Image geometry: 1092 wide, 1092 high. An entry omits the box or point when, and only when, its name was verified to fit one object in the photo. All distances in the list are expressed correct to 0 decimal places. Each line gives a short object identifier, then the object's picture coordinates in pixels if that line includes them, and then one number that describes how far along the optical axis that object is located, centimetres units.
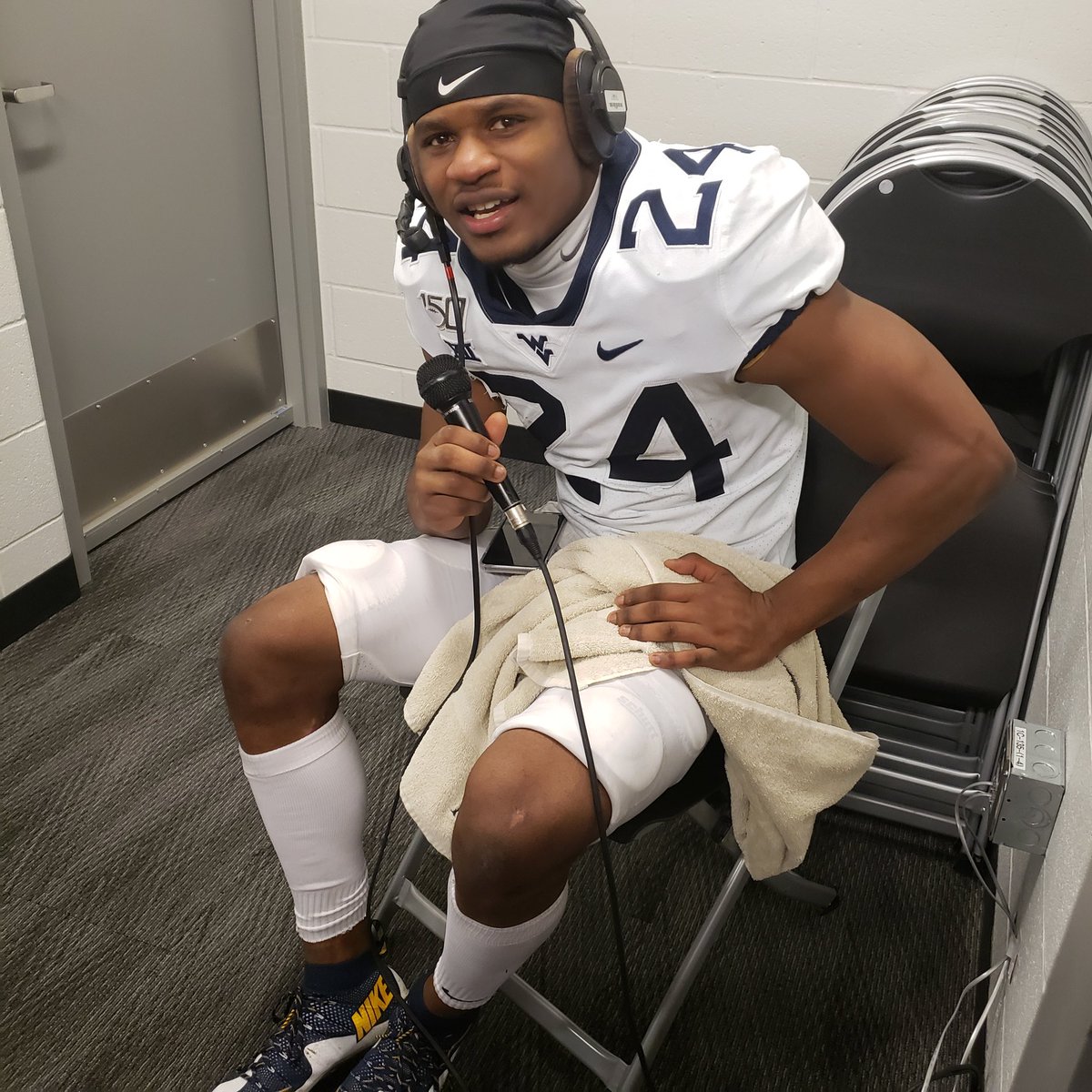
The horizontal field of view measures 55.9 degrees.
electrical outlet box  117
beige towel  101
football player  97
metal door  198
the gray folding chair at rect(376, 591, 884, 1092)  108
